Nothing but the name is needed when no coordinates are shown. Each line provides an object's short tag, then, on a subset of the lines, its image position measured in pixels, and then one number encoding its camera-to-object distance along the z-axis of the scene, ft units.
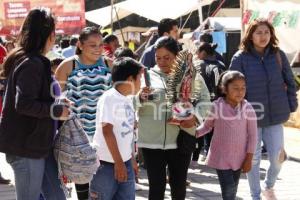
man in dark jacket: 24.30
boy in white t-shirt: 13.44
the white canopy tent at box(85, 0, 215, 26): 52.04
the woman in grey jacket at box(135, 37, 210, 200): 15.74
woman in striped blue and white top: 15.84
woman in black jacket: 11.98
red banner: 61.21
